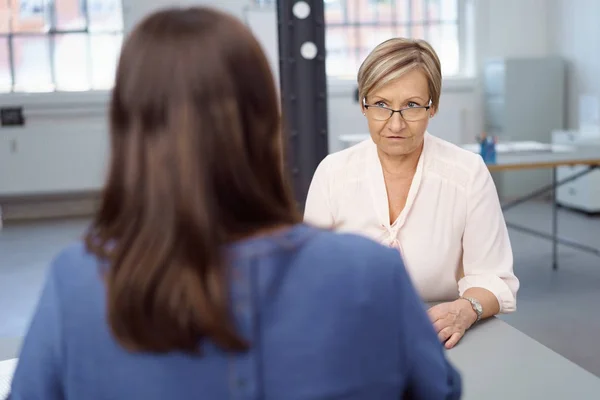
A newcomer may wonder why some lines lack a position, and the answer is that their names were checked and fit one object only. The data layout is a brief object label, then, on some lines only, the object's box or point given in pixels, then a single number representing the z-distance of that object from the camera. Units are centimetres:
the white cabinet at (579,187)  722
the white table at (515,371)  144
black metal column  368
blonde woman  213
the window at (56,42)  827
